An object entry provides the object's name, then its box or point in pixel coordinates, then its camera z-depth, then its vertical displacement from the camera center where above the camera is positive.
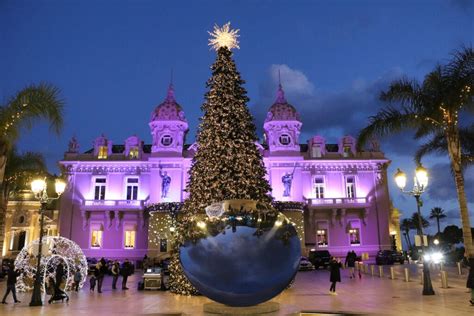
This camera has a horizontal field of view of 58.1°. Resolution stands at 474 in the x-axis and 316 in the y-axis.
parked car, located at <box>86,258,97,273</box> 33.60 -1.89
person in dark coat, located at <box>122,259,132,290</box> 22.61 -1.65
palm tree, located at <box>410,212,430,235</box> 99.88 +3.95
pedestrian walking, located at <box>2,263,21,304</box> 16.50 -1.56
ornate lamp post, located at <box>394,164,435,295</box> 18.34 +2.42
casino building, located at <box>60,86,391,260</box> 43.03 +5.38
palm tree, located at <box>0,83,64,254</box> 16.41 +4.97
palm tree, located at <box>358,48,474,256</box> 19.00 +6.00
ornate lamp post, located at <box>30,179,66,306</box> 15.94 +1.63
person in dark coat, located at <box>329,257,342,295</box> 18.39 -1.64
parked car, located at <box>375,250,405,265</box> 39.72 -1.72
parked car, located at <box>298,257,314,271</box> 35.89 -2.22
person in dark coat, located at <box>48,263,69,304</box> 16.90 -1.96
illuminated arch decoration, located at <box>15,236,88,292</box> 19.41 -1.01
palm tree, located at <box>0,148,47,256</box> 29.02 +4.93
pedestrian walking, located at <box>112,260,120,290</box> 22.75 -1.80
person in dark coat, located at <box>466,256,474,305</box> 13.79 -1.32
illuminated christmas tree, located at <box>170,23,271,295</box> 18.16 +3.70
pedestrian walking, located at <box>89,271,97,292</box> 21.83 -2.16
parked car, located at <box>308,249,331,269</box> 38.34 -1.73
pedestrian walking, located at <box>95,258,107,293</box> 21.17 -1.66
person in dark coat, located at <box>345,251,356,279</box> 26.50 -1.55
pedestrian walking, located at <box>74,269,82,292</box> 21.05 -1.91
